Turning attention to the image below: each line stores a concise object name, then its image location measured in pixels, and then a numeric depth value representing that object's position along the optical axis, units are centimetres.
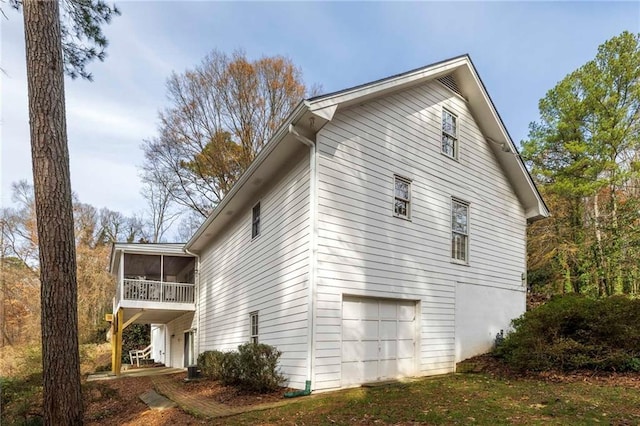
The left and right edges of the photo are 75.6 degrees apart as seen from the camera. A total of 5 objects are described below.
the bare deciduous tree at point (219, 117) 2145
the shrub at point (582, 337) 895
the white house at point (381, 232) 839
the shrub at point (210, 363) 1088
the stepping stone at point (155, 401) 842
